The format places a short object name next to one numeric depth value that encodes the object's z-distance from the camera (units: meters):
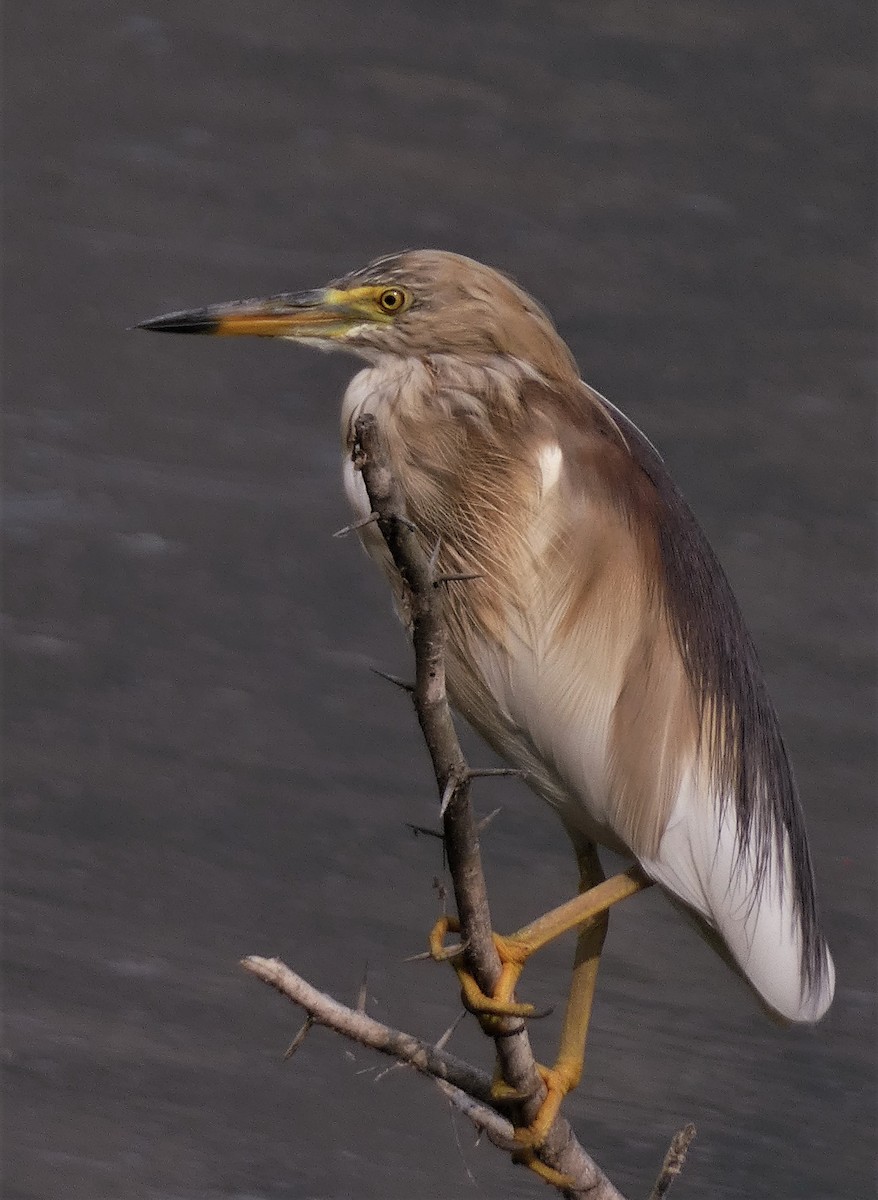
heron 6.58
